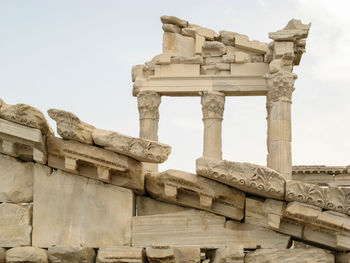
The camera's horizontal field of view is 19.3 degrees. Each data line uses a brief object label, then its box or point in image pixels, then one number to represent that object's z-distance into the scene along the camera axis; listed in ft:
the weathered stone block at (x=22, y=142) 37.22
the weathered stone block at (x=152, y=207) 38.19
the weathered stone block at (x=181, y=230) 37.07
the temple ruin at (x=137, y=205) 35.26
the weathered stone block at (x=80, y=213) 37.25
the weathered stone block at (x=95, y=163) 36.80
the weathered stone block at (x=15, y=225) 37.67
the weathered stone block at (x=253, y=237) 36.71
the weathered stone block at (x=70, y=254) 36.58
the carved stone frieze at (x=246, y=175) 35.00
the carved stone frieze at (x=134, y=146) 35.38
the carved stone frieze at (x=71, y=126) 36.45
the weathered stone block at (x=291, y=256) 35.62
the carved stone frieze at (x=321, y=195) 34.40
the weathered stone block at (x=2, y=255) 37.50
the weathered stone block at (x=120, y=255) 36.26
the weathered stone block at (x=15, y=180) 38.70
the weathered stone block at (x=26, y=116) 36.94
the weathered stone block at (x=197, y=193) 36.37
